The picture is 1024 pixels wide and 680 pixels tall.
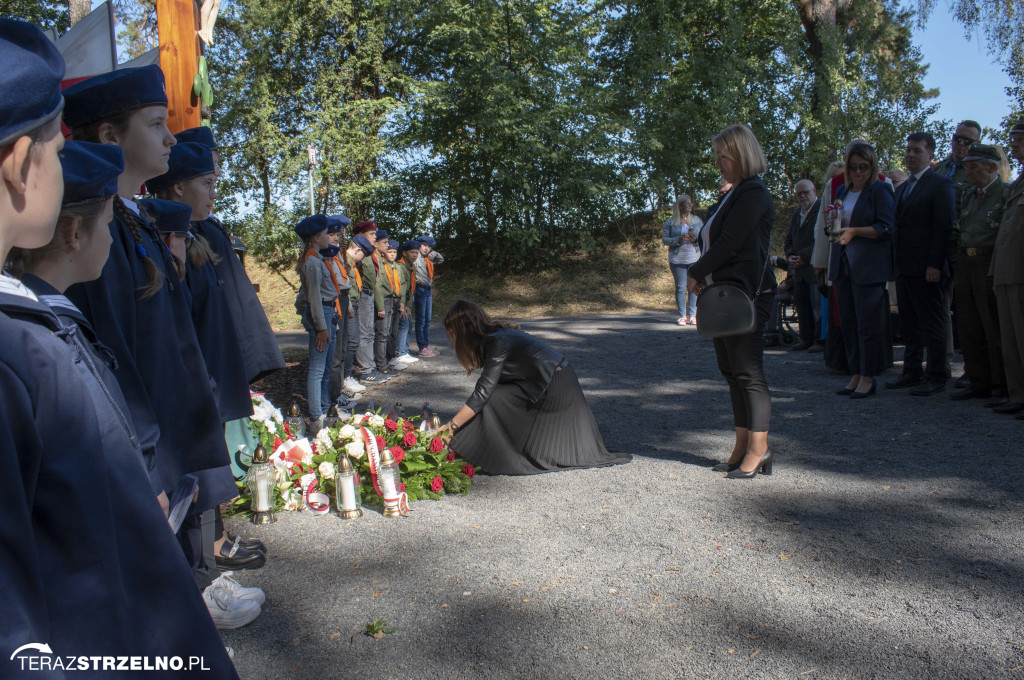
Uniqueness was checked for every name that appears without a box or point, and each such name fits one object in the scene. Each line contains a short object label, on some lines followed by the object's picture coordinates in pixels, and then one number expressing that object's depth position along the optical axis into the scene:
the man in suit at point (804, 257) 9.67
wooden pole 4.11
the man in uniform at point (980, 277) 6.33
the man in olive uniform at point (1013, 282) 5.78
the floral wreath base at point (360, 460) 4.79
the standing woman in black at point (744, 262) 4.72
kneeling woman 5.34
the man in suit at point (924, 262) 6.79
